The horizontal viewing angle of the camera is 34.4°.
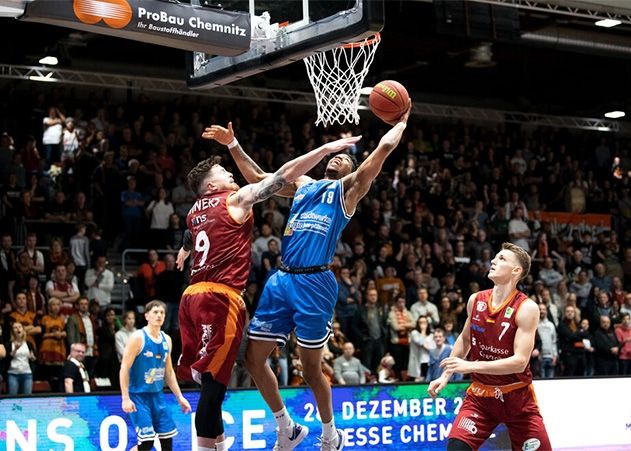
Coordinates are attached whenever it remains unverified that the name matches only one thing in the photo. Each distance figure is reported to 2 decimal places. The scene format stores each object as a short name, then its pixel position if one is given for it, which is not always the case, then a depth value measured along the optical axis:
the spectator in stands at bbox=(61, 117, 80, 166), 18.00
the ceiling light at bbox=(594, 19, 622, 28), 17.47
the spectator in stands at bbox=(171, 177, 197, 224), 17.66
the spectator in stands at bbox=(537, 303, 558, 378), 17.36
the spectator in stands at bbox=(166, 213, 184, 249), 16.94
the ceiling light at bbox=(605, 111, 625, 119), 26.58
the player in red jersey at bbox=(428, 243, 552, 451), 7.16
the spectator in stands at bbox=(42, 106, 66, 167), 17.98
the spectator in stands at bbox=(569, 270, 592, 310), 19.83
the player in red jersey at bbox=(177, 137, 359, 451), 6.70
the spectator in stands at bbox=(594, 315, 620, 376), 18.02
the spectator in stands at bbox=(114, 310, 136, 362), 14.36
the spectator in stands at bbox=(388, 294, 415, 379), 16.55
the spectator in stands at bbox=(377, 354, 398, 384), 15.56
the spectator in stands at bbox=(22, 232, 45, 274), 15.64
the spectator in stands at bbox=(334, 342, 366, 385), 15.18
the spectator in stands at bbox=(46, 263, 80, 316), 14.95
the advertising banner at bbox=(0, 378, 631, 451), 10.77
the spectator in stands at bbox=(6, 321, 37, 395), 13.54
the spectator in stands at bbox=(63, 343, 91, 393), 12.86
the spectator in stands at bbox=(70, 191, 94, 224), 17.23
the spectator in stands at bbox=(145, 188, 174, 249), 17.27
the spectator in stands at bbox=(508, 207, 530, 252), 20.67
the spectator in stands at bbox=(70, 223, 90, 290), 16.16
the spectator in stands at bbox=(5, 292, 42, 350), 14.15
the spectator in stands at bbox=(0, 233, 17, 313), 15.12
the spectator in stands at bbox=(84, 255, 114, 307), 15.72
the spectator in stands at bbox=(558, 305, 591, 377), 17.84
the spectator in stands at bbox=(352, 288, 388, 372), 16.25
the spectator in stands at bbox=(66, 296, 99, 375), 14.41
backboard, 8.78
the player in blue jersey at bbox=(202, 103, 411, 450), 7.00
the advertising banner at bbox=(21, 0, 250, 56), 7.50
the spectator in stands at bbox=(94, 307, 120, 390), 14.58
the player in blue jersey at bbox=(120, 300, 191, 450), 10.41
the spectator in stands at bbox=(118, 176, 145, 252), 17.44
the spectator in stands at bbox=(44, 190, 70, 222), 17.17
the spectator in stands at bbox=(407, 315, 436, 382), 15.99
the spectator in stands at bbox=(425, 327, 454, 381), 15.73
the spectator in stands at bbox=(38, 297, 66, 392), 14.20
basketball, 7.27
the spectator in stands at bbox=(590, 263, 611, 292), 20.06
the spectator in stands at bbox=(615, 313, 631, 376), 18.19
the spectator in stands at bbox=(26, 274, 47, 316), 14.62
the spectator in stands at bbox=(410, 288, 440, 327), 16.80
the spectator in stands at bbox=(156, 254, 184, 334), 15.46
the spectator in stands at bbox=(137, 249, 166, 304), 15.98
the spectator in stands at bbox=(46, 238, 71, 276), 15.77
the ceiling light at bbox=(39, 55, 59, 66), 18.63
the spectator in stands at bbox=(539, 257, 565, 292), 19.70
